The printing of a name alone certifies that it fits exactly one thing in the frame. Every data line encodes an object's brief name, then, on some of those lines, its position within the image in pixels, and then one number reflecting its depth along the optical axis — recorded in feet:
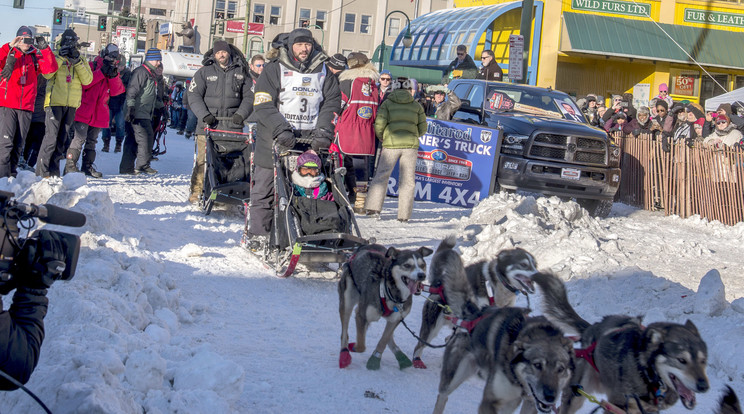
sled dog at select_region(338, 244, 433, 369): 16.85
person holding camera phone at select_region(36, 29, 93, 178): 36.17
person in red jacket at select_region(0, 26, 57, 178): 32.17
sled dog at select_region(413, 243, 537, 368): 15.62
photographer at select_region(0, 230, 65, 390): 8.67
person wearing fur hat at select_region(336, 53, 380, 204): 35.68
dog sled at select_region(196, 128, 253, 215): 31.91
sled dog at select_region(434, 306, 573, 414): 11.97
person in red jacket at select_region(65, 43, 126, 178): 40.59
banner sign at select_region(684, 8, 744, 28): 93.20
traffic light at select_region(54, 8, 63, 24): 144.56
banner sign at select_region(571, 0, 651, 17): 91.50
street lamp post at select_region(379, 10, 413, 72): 112.68
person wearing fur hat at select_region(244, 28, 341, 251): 24.76
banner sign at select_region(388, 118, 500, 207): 40.81
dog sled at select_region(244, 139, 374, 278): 22.79
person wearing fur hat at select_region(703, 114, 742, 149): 45.32
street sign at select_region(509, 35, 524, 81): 54.85
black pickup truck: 40.22
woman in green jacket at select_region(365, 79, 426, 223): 35.88
